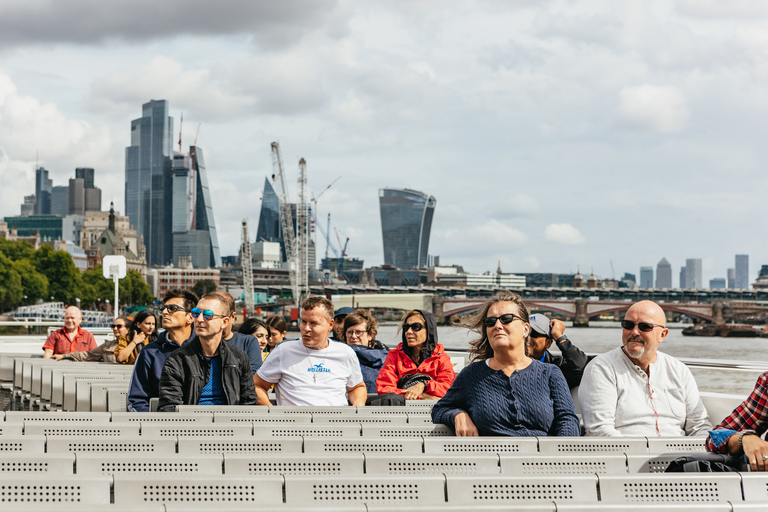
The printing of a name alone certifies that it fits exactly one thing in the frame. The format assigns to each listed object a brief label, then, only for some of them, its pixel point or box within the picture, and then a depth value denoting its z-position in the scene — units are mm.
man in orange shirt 11898
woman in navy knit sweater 4531
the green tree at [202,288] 191325
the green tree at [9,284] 76312
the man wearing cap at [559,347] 6082
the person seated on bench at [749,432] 3875
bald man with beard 4863
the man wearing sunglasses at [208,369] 5605
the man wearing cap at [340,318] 9031
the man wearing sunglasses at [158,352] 5859
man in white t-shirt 6293
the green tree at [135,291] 138250
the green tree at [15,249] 87781
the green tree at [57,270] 91688
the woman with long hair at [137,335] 10008
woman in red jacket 7254
